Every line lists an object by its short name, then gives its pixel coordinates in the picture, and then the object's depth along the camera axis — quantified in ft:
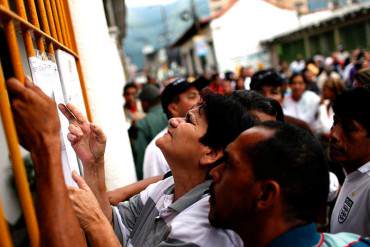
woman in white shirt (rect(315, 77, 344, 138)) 18.01
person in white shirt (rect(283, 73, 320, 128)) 18.95
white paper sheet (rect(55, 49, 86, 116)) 5.86
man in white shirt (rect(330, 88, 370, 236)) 6.90
